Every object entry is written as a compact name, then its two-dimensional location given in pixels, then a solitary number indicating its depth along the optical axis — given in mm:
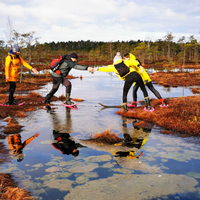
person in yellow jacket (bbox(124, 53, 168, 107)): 8031
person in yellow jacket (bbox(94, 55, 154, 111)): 7710
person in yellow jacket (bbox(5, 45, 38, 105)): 9039
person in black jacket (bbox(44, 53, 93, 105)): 8503
